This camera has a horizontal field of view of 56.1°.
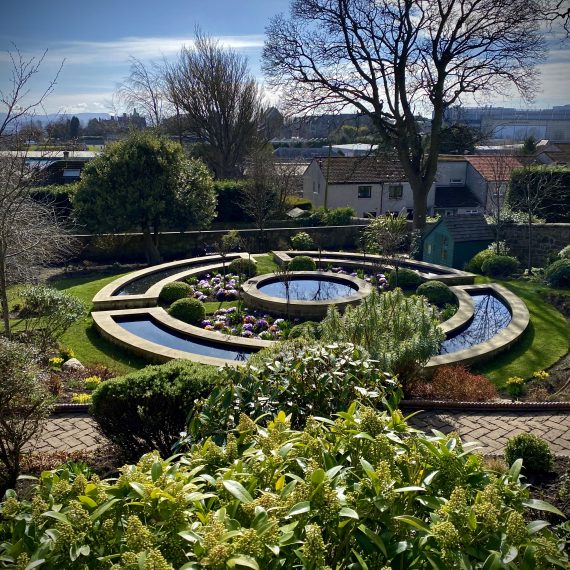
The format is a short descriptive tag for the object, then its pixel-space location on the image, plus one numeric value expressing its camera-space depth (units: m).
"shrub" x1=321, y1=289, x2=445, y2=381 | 8.48
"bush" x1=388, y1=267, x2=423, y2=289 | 16.70
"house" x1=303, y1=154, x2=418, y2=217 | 34.53
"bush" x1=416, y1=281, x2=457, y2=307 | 15.16
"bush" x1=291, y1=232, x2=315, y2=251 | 22.30
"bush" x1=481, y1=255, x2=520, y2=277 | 18.28
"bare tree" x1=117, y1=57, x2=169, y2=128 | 43.30
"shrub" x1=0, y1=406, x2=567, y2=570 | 2.62
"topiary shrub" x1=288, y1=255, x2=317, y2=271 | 18.31
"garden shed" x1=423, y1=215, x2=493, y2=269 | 19.53
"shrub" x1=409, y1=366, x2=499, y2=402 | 8.77
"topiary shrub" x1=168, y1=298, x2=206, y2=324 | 13.52
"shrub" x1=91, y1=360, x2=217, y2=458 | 6.08
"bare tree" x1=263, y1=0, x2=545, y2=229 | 21.75
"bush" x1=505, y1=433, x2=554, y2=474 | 6.07
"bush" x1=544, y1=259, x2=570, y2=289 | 16.16
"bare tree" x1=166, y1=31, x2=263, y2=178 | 36.78
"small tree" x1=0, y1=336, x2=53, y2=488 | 5.71
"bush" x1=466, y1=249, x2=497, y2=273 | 18.86
